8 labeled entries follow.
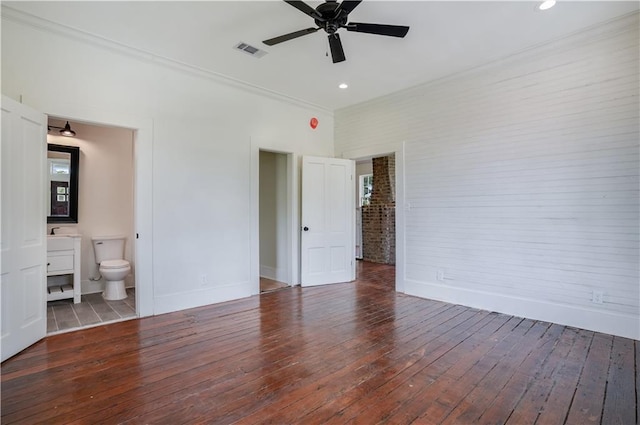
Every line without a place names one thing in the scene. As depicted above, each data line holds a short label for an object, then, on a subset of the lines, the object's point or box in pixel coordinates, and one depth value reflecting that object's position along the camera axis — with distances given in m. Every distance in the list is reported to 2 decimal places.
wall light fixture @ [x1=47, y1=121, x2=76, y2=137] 4.33
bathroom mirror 4.40
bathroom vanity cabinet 4.02
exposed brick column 7.71
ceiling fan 2.48
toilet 4.25
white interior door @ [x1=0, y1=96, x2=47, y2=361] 2.61
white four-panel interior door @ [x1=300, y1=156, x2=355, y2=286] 5.16
